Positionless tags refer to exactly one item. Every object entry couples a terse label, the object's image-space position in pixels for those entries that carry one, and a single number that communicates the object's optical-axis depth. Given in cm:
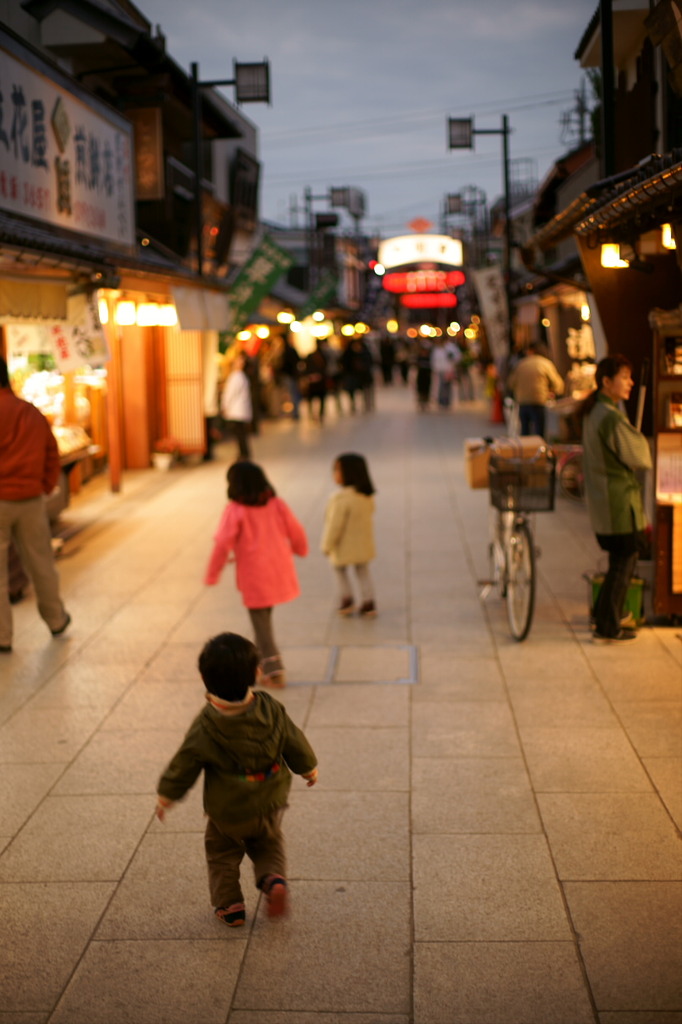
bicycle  895
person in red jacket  860
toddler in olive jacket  441
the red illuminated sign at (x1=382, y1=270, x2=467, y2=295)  3186
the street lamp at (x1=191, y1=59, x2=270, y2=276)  1995
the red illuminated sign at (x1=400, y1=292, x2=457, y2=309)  3231
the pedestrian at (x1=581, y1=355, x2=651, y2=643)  823
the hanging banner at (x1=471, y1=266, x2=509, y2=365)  2498
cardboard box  936
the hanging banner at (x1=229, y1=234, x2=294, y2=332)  2105
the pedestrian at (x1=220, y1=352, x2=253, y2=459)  1964
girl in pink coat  770
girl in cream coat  943
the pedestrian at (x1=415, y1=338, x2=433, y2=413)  3312
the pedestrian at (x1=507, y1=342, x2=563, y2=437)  1762
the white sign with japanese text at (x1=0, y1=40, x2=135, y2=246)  1098
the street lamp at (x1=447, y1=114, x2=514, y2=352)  2514
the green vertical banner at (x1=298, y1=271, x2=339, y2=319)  3581
